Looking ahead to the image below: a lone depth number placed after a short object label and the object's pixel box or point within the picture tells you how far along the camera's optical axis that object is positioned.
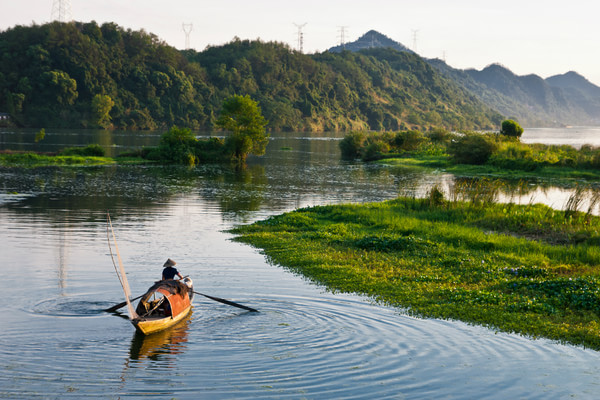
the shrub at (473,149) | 75.31
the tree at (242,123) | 77.62
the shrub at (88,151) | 73.44
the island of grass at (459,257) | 15.40
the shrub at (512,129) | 86.62
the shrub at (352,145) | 102.50
